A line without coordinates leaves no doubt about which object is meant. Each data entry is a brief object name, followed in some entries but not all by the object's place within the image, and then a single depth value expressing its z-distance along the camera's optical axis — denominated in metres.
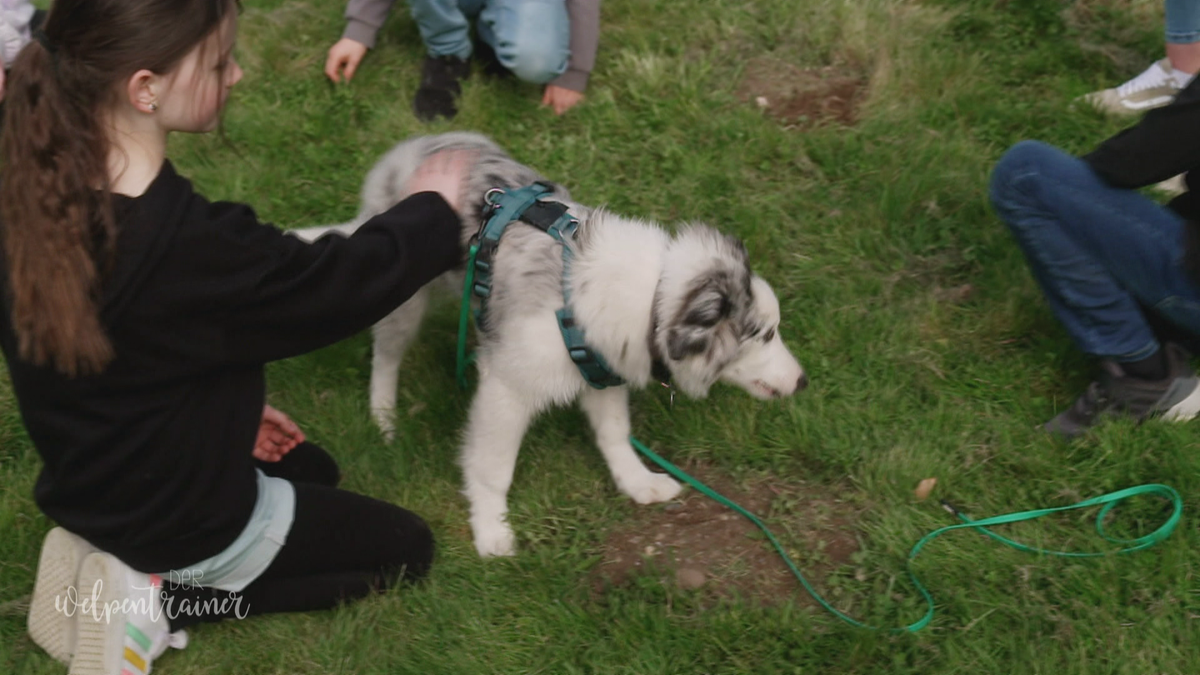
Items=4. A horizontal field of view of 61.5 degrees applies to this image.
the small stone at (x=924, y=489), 3.45
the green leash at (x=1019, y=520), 3.12
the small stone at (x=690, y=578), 3.22
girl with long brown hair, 2.27
